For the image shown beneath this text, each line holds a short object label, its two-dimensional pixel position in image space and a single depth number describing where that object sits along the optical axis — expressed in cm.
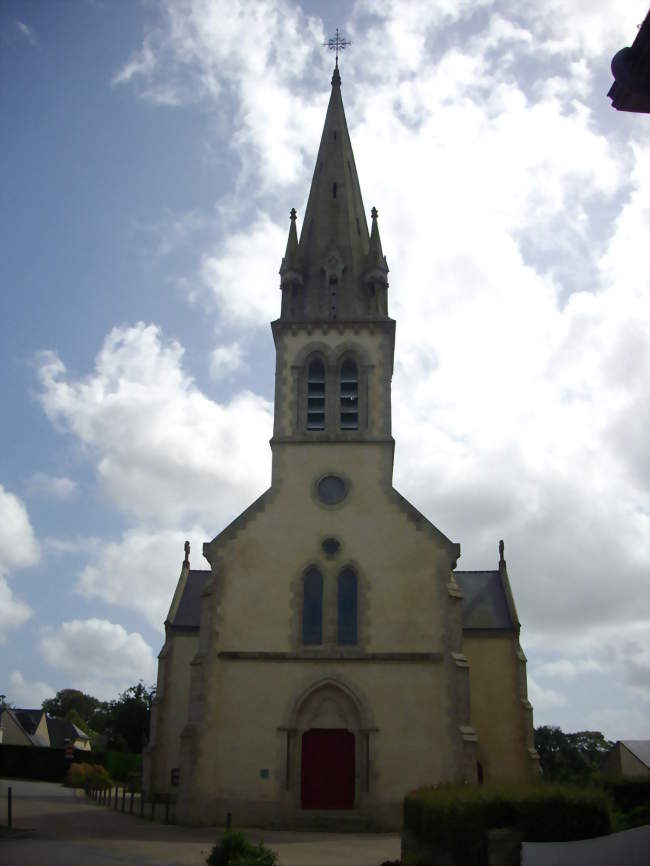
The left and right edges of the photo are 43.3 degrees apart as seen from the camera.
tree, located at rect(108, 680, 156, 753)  5303
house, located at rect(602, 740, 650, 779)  4822
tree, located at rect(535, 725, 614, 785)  5617
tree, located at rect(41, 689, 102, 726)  11269
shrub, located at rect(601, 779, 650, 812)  2345
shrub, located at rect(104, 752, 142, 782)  4562
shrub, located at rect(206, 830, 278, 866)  1255
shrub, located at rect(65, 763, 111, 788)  3569
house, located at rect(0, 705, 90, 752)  7481
